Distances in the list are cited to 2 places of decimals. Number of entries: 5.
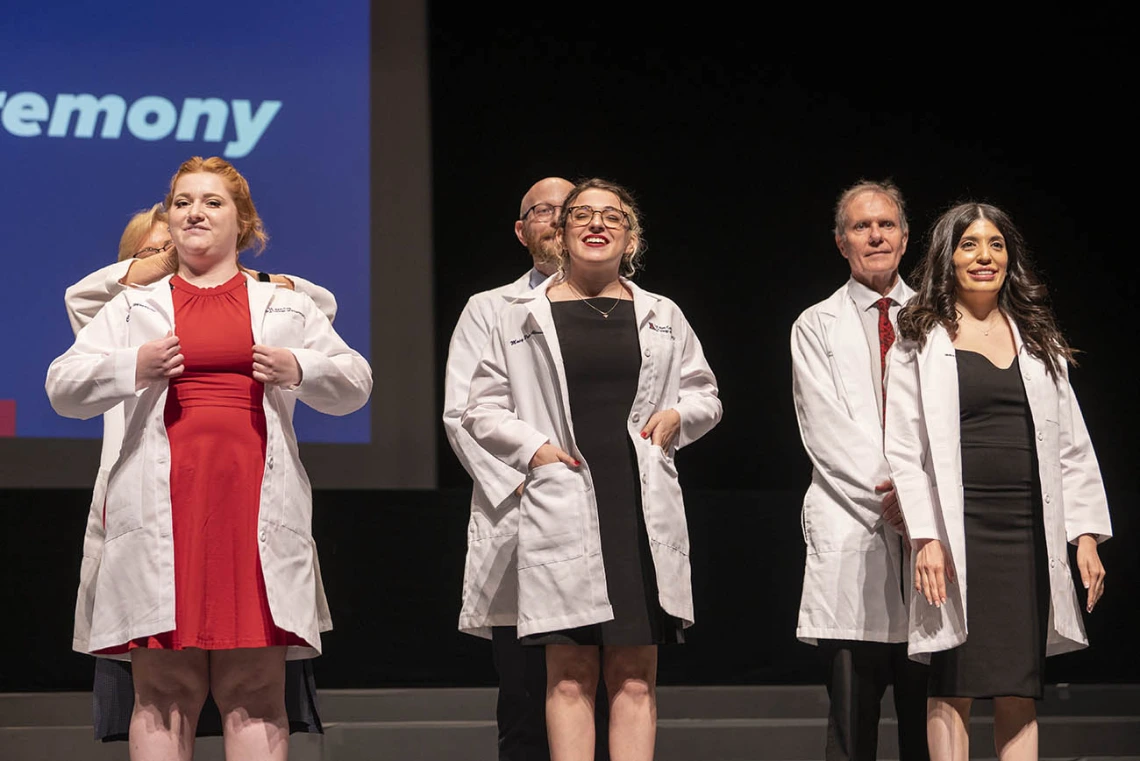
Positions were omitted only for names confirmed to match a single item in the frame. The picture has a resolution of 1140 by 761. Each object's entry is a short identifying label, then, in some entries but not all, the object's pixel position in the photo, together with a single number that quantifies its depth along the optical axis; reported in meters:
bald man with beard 6.01
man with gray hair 5.99
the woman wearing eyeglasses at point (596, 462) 5.24
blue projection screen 8.55
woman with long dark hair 5.30
